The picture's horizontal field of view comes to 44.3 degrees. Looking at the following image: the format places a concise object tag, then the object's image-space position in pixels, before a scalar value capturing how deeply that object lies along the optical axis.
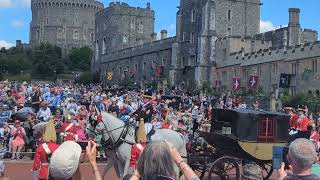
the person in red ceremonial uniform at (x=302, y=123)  12.38
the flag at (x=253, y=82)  32.83
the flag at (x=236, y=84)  34.36
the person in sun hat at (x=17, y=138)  12.41
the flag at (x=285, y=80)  30.99
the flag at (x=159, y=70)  45.52
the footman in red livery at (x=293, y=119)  12.86
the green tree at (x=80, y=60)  74.45
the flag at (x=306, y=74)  29.92
